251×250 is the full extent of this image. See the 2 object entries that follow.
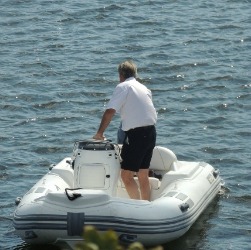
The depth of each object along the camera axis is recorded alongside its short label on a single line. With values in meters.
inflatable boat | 19.17
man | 20.59
